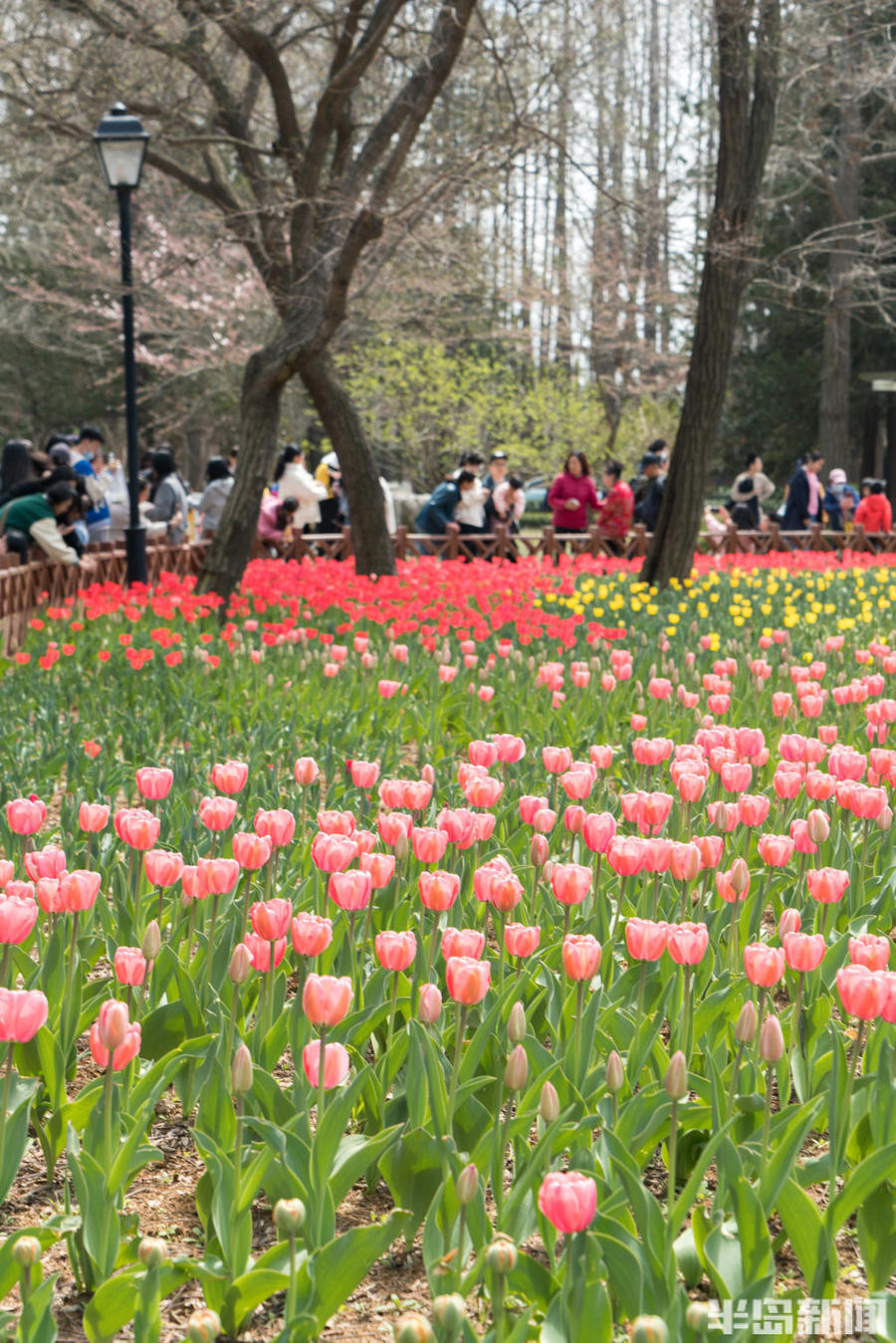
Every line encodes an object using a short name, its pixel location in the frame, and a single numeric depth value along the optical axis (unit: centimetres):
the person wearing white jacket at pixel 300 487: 1633
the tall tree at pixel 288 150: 1098
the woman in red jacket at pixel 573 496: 1706
